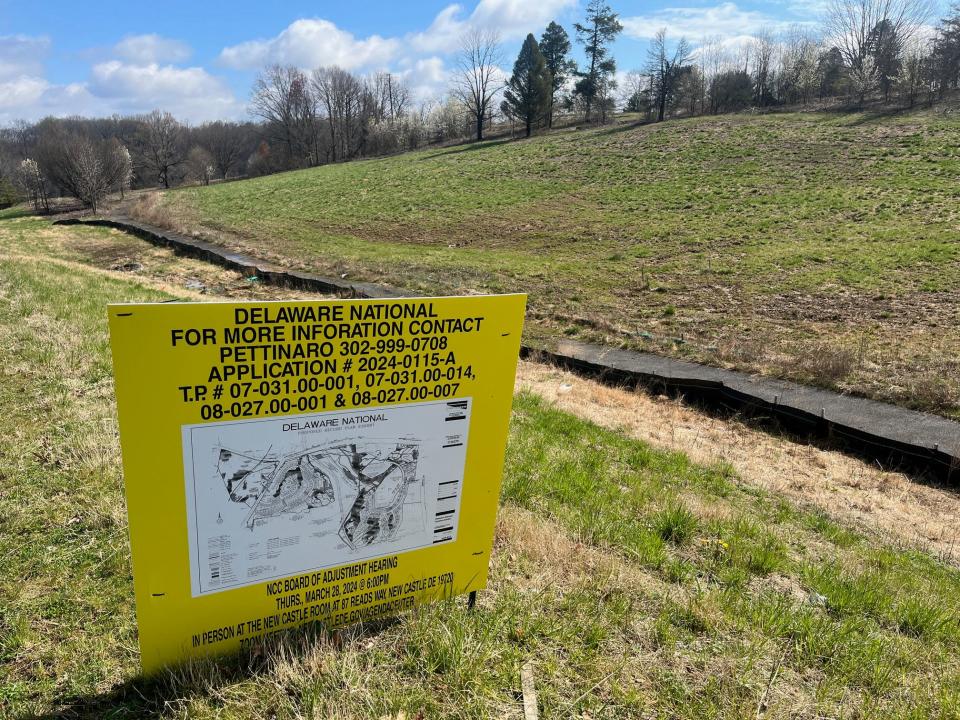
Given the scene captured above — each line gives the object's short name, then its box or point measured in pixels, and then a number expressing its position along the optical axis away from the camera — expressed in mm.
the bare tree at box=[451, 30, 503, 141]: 68375
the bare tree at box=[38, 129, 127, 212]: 45688
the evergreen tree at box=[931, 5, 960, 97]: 44656
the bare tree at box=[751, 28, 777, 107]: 60912
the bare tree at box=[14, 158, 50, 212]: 56656
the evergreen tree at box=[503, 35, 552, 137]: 61625
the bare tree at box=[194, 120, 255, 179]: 87619
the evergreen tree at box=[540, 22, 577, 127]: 70938
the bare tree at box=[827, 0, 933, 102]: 51031
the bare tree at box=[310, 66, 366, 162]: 86188
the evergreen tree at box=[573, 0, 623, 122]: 69125
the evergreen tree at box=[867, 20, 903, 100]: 50503
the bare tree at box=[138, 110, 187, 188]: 74562
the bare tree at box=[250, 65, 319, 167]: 84000
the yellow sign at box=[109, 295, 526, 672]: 2078
